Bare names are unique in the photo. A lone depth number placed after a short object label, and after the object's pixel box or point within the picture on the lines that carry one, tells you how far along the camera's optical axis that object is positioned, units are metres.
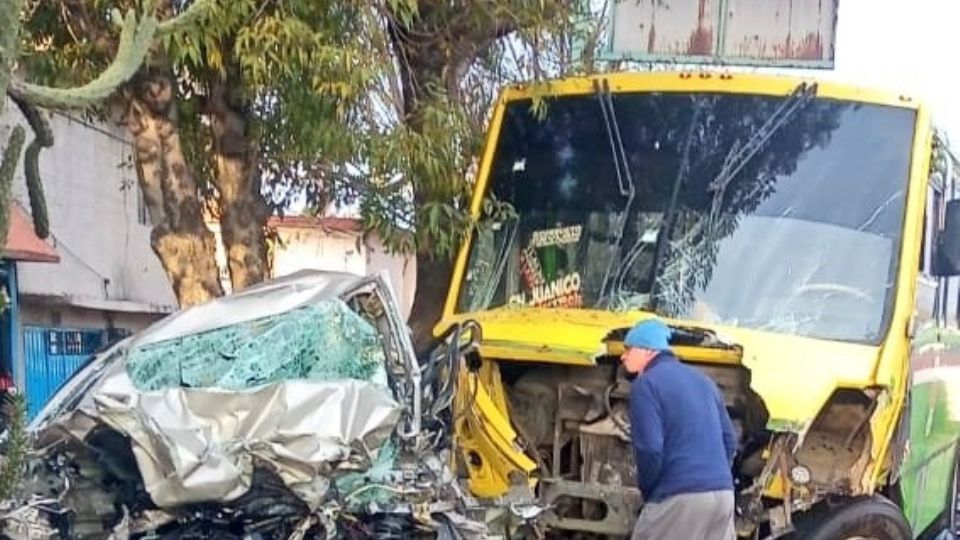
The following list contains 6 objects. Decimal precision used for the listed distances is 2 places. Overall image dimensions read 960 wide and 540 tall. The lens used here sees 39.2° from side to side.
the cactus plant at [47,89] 2.69
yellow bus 6.03
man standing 5.62
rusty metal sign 9.27
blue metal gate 13.78
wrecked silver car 4.86
